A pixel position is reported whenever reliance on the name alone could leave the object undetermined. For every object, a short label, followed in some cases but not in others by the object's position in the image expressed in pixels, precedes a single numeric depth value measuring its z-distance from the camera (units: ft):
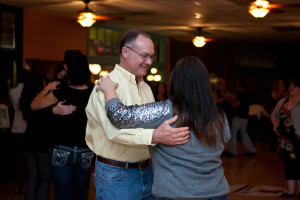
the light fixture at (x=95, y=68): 36.22
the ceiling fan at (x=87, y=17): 25.25
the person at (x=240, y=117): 32.04
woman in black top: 10.06
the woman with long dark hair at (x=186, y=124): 6.40
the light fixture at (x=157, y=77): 44.68
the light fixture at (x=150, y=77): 43.83
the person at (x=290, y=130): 18.02
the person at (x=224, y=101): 32.48
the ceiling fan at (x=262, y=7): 23.45
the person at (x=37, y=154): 13.02
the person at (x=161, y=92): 26.29
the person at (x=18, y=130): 19.71
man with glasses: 7.41
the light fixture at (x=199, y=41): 36.42
